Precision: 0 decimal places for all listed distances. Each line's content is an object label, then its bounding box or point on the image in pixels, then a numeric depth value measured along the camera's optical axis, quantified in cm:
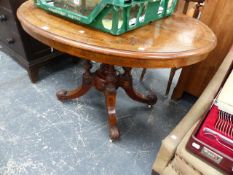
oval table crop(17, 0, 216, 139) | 67
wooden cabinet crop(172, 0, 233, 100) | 112
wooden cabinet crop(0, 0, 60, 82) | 136
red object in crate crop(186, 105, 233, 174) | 56
